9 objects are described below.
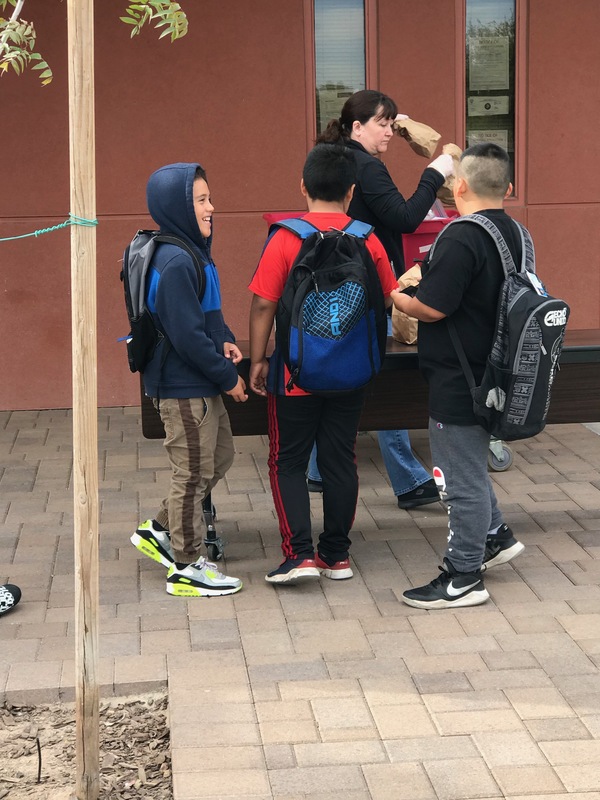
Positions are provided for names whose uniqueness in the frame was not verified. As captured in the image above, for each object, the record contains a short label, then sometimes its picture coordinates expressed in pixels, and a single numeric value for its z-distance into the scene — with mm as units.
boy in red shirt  4586
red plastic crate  5520
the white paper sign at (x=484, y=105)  8195
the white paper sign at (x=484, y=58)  8141
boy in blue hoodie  4434
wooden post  3012
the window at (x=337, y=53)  8039
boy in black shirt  4309
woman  5238
